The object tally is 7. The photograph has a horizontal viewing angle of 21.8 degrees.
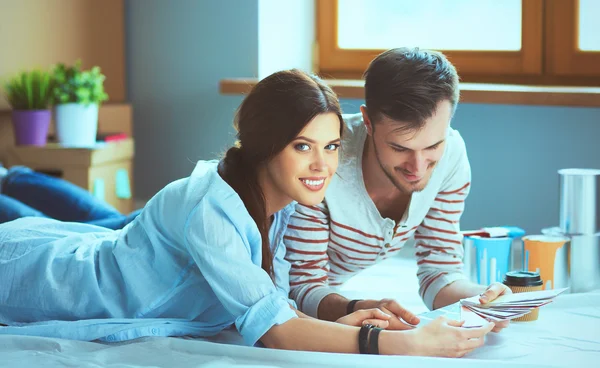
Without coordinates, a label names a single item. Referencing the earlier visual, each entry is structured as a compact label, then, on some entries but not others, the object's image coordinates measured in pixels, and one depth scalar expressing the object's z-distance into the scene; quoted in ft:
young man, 8.99
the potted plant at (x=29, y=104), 12.84
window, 12.59
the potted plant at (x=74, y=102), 12.96
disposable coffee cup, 9.15
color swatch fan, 8.62
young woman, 8.46
